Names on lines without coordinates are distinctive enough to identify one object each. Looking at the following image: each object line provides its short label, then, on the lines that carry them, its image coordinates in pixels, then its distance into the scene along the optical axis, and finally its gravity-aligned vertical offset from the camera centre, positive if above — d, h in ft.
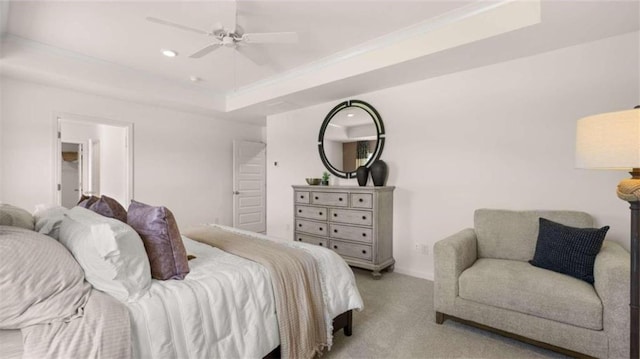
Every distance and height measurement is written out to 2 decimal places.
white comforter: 3.99 -2.14
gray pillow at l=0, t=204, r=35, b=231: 5.03 -0.81
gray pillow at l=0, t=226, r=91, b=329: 3.45 -1.39
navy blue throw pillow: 6.48 -1.69
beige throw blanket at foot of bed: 5.34 -2.37
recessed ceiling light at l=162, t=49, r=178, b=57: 10.50 +4.48
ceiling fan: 7.52 +3.70
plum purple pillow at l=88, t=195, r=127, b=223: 5.95 -0.72
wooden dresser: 10.94 -1.88
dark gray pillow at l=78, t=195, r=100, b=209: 6.51 -0.63
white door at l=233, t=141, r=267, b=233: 18.85 -0.72
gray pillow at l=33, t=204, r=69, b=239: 5.29 -0.88
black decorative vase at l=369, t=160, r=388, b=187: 11.68 +0.16
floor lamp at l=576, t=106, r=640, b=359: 4.10 +0.34
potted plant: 13.57 -0.15
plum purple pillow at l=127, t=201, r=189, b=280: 4.97 -1.20
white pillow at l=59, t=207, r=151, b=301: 4.17 -1.25
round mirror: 12.51 +1.75
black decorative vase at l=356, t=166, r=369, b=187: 12.04 +0.04
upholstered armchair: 5.58 -2.48
